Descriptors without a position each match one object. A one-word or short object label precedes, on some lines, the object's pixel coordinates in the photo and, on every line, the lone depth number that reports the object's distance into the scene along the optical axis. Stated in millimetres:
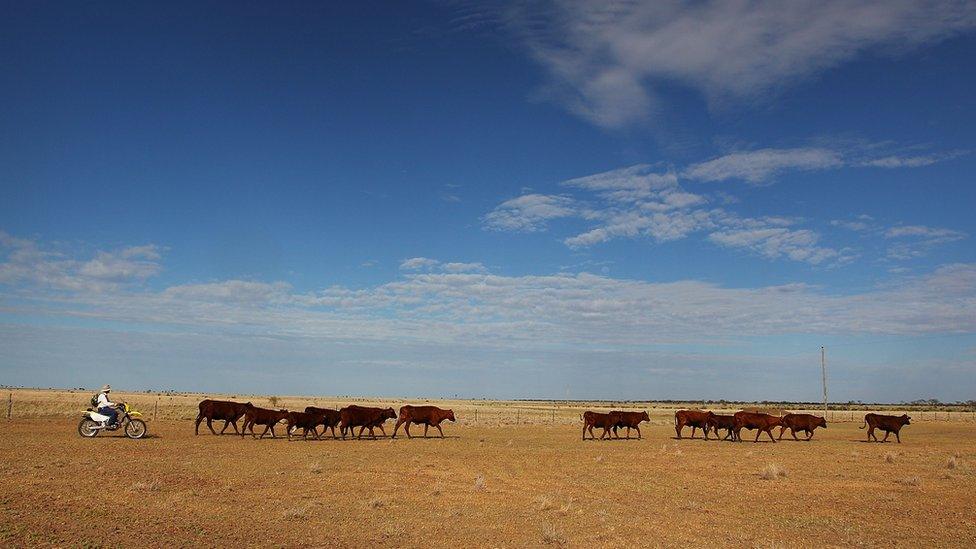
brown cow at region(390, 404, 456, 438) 36594
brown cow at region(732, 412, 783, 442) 38375
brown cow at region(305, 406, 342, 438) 34344
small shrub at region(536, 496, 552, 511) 15856
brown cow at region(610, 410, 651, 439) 39469
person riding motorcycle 28094
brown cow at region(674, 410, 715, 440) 40406
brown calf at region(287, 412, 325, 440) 33144
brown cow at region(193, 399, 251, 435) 33125
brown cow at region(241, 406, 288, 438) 33469
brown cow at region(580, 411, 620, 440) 38334
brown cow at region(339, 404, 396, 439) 34438
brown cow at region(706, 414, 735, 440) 38844
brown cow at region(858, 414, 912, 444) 37875
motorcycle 27953
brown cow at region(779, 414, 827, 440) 39344
